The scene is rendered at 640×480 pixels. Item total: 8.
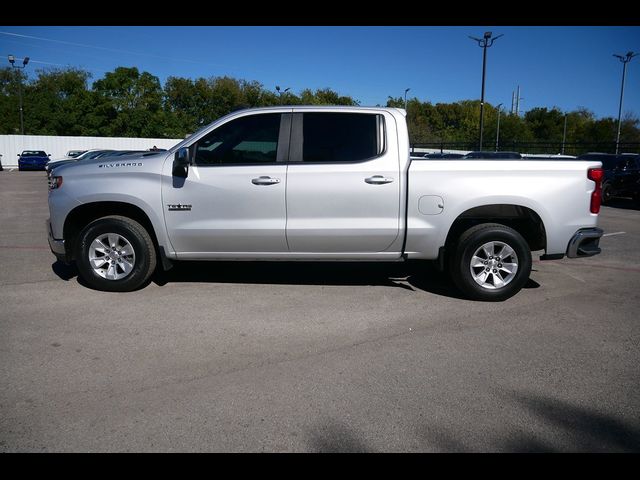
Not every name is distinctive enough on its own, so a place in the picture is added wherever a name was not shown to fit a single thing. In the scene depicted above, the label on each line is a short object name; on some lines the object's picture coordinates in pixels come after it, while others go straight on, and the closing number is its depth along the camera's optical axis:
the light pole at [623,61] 41.88
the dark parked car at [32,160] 40.31
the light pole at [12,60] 48.03
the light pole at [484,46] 31.02
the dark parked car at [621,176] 17.39
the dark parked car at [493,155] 15.71
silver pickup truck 5.78
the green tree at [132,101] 61.32
